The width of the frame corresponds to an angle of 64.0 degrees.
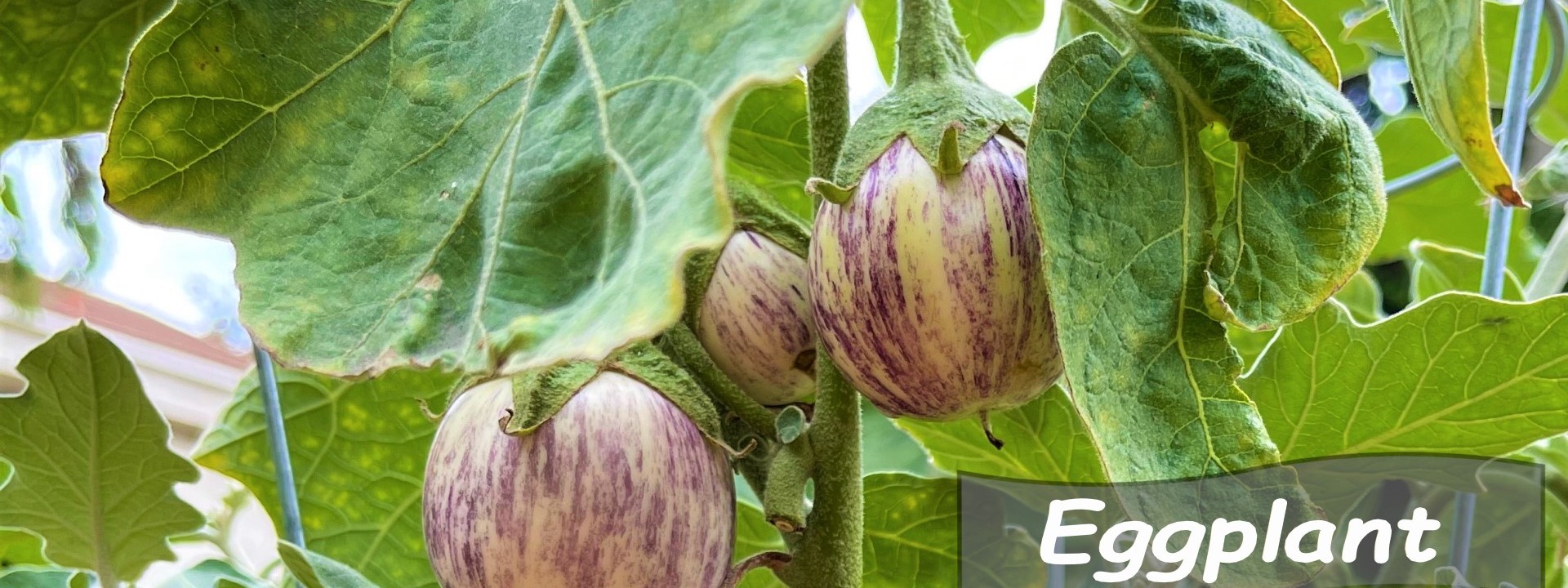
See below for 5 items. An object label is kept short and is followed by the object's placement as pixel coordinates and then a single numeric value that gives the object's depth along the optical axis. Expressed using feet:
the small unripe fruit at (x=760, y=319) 1.11
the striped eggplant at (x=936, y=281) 0.91
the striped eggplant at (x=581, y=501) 0.93
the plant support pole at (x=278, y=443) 1.39
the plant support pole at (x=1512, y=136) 1.47
